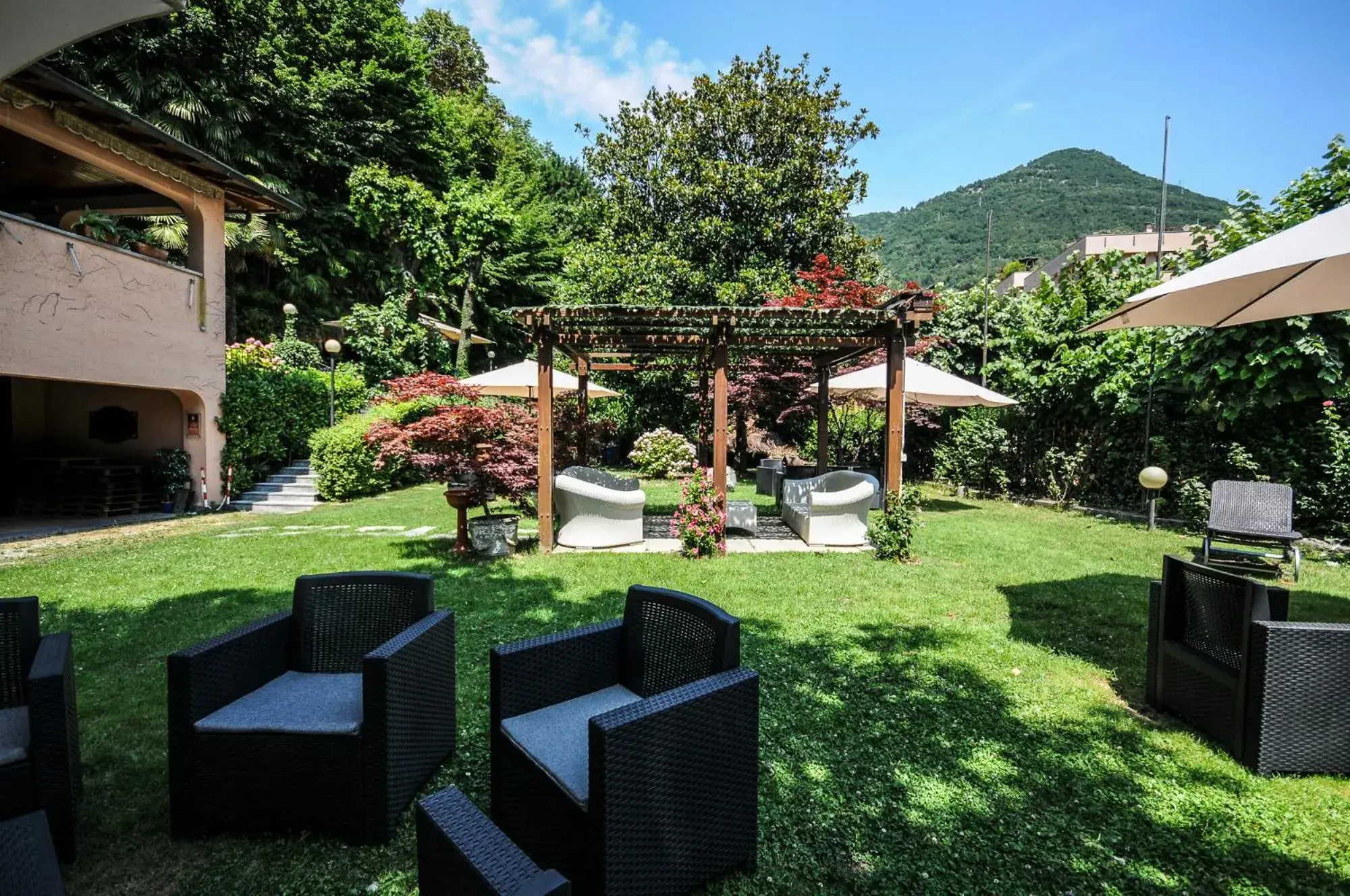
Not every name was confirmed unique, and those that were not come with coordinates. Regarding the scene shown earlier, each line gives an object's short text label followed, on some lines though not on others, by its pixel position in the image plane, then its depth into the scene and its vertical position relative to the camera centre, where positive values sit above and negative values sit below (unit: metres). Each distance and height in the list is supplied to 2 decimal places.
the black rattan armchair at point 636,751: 1.75 -1.11
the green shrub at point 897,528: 6.55 -1.09
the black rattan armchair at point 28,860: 1.33 -1.04
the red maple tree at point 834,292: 12.12 +2.89
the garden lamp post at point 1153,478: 6.93 -0.52
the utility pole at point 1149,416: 8.98 +0.26
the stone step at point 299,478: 11.28 -1.14
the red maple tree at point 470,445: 6.57 -0.28
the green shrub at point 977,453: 11.53 -0.45
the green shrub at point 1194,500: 7.72 -0.88
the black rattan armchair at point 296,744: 2.16 -1.19
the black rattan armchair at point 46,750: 1.94 -1.12
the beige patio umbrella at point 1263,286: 2.82 +0.87
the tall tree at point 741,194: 16.92 +6.67
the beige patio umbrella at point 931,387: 9.00 +0.67
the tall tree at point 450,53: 27.16 +16.88
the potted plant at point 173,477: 9.53 -0.99
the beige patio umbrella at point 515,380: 9.58 +0.67
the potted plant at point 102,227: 12.23 +4.00
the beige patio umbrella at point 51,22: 2.11 +1.40
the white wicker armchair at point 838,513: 7.19 -1.05
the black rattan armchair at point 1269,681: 2.63 -1.12
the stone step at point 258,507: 10.19 -1.54
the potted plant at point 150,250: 8.99 +2.49
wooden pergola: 6.78 +1.21
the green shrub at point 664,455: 15.28 -0.79
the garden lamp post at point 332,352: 12.00 +1.33
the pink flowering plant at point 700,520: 6.66 -1.07
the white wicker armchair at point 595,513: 6.96 -1.07
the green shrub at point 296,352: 16.03 +1.76
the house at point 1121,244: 36.97 +11.89
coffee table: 8.12 -1.22
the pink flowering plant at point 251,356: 11.02 +1.18
